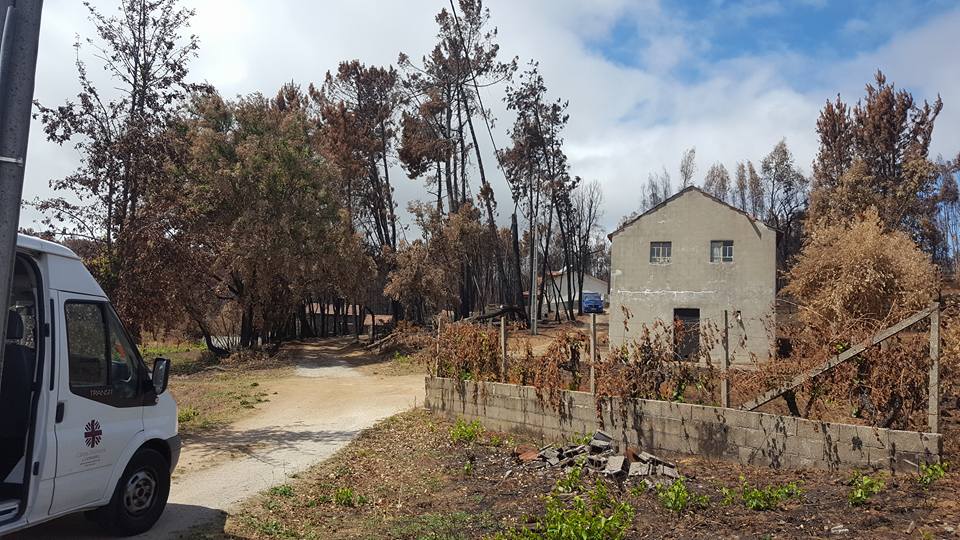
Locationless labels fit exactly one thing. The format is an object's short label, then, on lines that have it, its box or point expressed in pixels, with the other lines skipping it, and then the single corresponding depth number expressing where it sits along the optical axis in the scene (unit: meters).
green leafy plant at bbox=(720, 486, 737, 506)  7.25
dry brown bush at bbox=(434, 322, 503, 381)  13.17
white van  5.44
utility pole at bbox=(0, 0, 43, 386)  2.97
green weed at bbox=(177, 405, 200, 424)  13.48
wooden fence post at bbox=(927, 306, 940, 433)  7.67
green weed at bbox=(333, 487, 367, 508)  8.10
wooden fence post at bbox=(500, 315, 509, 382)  12.64
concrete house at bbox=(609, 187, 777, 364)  29.53
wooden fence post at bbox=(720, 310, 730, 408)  9.26
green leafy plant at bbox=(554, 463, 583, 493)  8.11
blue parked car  61.50
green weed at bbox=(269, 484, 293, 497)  8.39
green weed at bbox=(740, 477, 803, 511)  7.02
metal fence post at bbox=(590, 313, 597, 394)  10.58
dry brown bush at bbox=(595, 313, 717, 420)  9.94
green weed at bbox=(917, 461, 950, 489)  7.31
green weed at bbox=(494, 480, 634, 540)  6.08
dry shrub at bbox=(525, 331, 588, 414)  11.24
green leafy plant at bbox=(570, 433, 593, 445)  10.20
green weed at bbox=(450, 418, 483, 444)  11.61
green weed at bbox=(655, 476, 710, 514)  7.13
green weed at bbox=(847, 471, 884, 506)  6.95
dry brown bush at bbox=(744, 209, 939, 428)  8.03
